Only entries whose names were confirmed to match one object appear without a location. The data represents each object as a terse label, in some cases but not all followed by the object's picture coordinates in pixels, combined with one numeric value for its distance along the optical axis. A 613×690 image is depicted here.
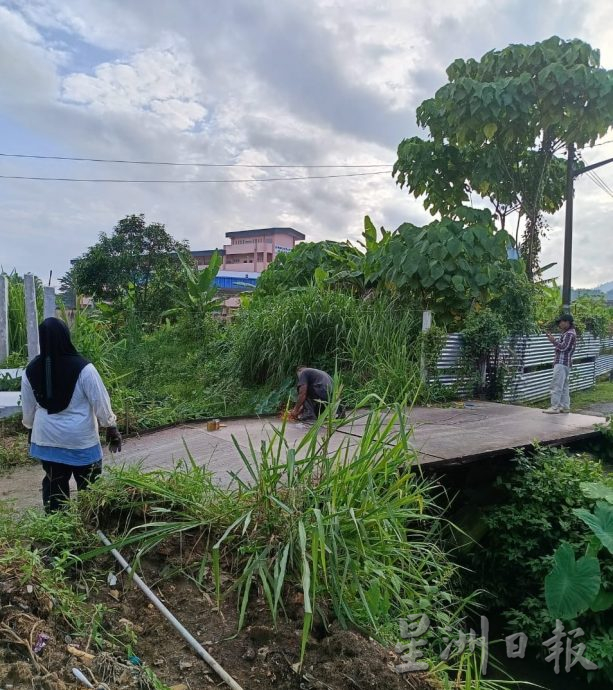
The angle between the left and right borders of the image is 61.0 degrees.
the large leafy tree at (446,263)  8.78
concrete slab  4.87
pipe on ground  2.06
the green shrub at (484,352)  8.80
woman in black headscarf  3.29
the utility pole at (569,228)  11.04
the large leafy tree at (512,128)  9.84
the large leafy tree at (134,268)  13.37
